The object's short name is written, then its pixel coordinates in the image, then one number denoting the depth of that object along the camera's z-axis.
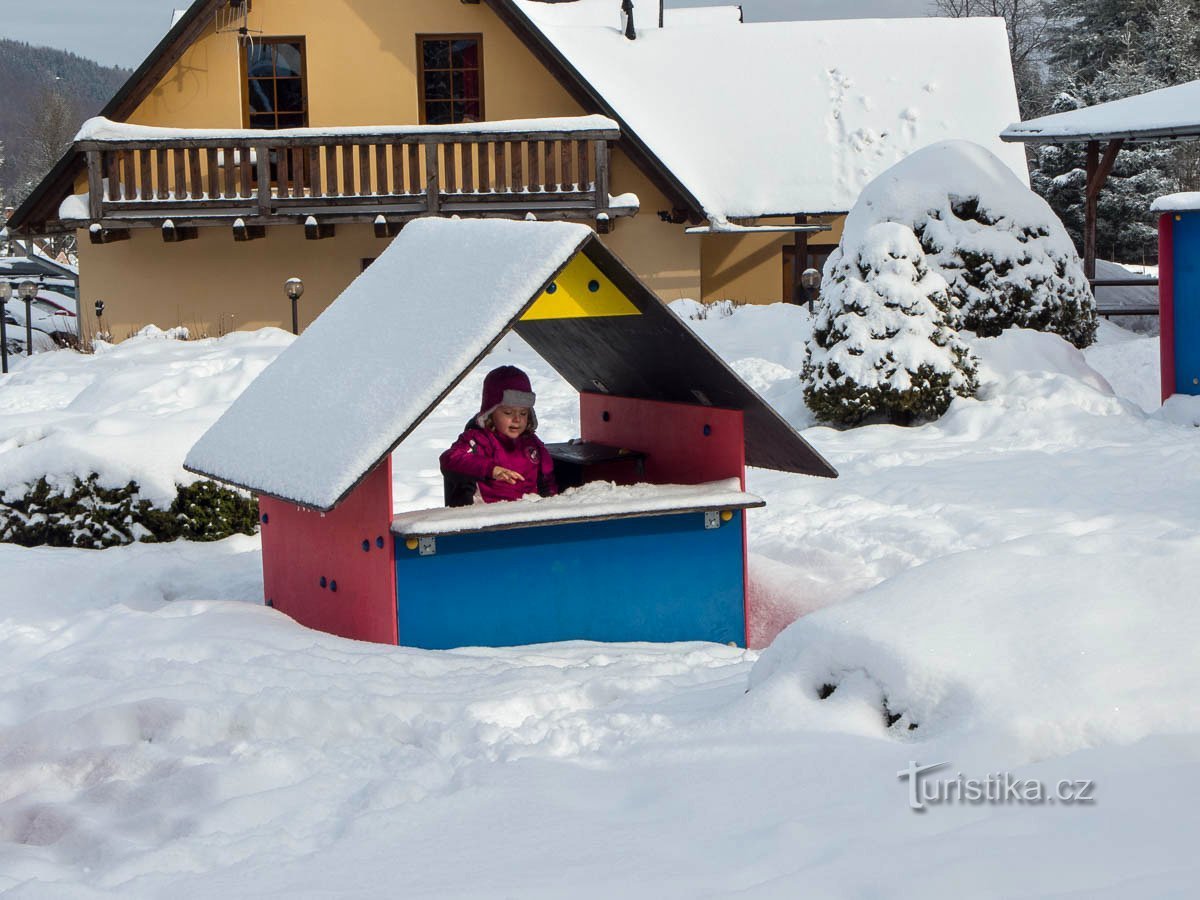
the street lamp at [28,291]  19.94
